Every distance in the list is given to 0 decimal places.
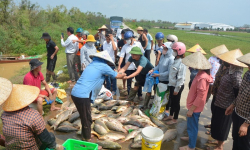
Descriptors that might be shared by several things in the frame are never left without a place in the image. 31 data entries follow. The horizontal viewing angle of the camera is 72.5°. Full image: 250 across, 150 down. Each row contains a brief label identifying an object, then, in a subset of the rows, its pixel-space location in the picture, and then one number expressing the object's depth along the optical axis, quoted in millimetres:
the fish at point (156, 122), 4560
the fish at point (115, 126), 4352
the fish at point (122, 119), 4652
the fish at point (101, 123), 4323
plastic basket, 3102
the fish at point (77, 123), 4488
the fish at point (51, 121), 4574
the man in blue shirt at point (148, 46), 8938
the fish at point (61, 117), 4406
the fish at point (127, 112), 4935
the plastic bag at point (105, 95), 5809
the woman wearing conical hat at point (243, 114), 2537
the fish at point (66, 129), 4316
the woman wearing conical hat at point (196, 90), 3189
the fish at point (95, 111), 5039
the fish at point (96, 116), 4643
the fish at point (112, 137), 3967
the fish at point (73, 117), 4660
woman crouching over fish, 3406
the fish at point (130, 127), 4375
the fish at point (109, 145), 3705
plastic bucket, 3236
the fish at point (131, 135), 4025
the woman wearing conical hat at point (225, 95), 3146
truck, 26291
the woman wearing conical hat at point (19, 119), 2219
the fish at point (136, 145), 3755
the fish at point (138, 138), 3922
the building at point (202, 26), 119188
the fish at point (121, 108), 5125
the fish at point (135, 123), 4423
